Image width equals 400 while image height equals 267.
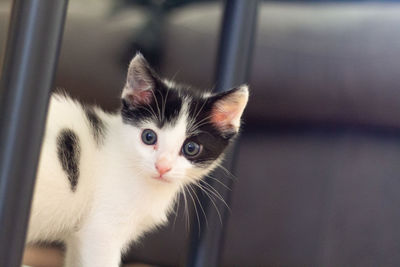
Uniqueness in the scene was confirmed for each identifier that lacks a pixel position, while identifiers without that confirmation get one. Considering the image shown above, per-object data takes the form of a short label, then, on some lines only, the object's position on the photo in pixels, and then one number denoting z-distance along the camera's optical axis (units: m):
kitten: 0.61
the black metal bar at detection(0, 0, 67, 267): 0.51
